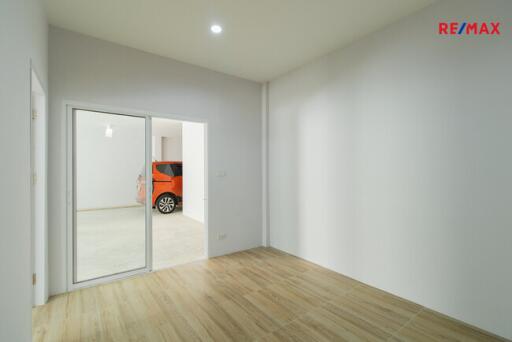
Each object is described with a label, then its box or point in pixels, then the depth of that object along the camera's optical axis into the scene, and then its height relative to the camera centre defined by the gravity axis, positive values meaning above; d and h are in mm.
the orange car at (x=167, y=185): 6770 -502
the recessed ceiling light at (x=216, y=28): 2584 +1594
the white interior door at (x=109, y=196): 2742 -349
